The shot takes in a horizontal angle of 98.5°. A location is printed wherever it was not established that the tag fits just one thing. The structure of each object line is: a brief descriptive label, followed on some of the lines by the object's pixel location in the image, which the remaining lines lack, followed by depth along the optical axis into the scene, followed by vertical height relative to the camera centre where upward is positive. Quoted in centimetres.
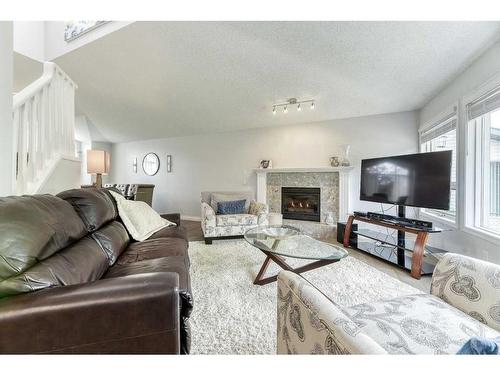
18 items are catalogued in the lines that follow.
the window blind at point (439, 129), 272 +86
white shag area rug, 134 -93
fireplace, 445 -33
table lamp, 313 +34
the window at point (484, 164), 217 +27
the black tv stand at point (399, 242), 228 -69
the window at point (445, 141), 268 +71
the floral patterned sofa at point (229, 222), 339 -57
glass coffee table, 185 -57
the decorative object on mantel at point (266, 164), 469 +51
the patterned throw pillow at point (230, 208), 375 -37
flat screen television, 234 +11
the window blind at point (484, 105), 201 +85
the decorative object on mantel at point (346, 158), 407 +58
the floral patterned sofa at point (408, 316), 64 -54
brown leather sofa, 70 -40
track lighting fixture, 367 +148
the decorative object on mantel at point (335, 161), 414 +52
